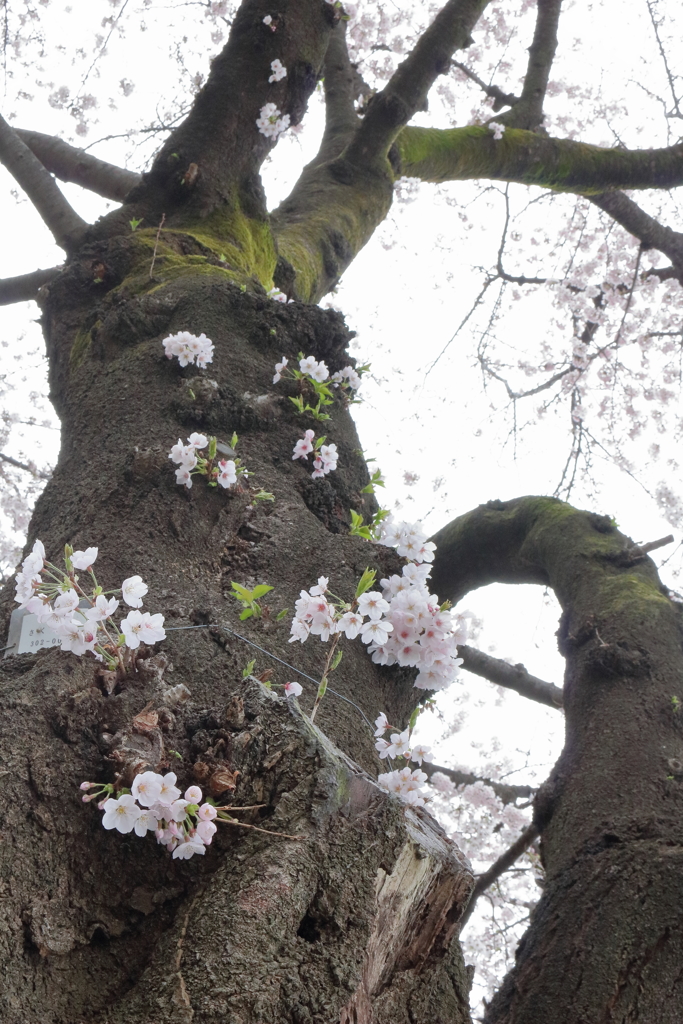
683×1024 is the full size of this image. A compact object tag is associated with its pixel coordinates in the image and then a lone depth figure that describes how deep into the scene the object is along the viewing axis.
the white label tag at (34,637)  1.39
